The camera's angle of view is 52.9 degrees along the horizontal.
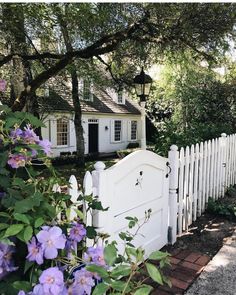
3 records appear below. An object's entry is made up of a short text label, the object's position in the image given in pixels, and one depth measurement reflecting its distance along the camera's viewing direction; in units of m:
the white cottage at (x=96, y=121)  13.28
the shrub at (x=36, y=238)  0.82
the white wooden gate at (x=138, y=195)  2.21
